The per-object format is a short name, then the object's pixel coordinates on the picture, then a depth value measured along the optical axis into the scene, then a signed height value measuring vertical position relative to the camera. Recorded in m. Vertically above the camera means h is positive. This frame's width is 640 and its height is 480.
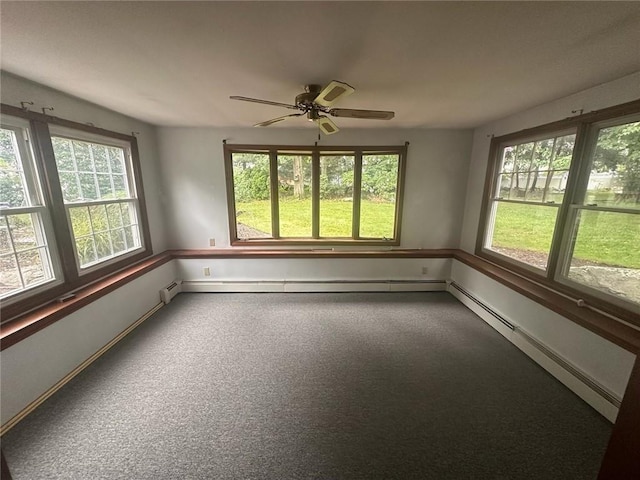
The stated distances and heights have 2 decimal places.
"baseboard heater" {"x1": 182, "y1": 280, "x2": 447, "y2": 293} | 3.50 -1.35
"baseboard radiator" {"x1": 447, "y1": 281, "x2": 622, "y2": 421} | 1.65 -1.37
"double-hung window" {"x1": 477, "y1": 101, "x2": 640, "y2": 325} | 1.75 -0.11
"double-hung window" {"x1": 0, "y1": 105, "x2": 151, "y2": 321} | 1.74 -0.13
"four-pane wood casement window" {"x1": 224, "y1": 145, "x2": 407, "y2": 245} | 3.43 -0.03
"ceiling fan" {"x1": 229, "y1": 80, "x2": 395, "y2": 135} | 1.74 +0.61
